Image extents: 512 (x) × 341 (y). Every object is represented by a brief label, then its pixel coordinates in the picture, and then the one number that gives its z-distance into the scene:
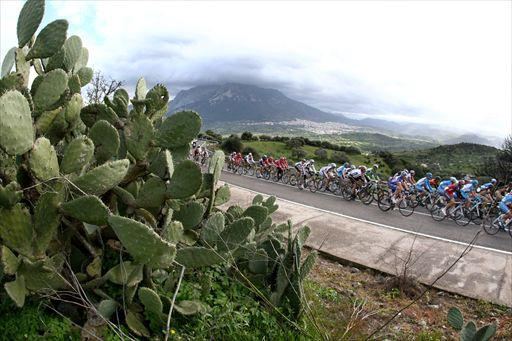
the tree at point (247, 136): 49.00
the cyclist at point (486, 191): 11.60
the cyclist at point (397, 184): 12.36
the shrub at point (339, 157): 34.36
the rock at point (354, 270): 6.08
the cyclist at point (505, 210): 10.32
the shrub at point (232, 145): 40.25
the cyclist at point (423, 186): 12.62
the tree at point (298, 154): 37.29
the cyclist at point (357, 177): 14.27
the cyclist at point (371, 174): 14.59
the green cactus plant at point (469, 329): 2.49
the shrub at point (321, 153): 36.46
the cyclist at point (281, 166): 20.67
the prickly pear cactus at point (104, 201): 2.26
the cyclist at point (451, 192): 11.66
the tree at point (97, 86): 17.54
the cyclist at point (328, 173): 16.61
